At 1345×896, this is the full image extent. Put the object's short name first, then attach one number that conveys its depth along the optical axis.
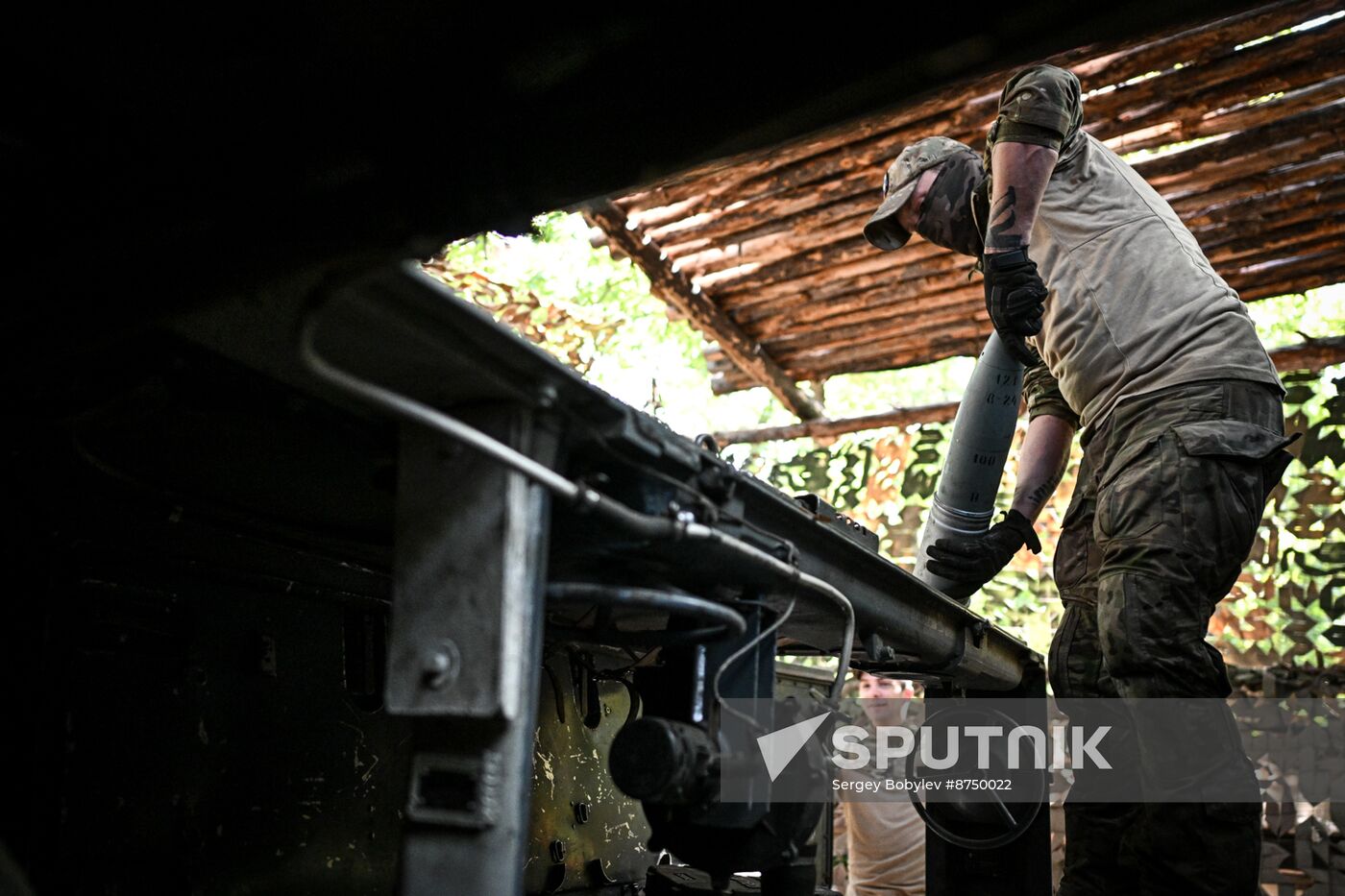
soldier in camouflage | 2.63
